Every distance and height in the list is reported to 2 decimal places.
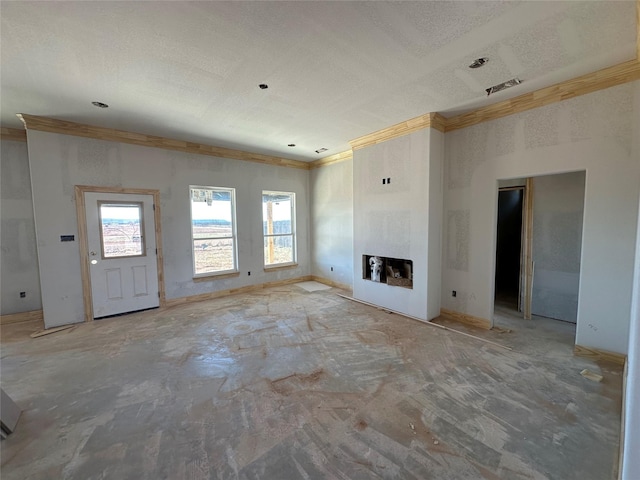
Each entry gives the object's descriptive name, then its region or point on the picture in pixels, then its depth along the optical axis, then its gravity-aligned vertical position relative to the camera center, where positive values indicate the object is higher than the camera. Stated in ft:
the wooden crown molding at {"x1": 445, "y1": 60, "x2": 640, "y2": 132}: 8.45 +4.78
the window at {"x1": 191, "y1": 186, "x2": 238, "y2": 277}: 17.20 -0.40
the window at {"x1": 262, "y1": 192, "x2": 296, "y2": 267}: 20.51 -0.34
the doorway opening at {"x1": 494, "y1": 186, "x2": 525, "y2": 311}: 18.25 -1.61
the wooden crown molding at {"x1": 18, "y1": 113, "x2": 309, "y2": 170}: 12.34 +4.92
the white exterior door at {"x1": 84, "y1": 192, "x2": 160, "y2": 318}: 13.80 -1.48
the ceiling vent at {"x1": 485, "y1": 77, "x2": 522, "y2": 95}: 9.35 +5.03
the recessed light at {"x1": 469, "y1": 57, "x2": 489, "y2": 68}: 8.03 +5.02
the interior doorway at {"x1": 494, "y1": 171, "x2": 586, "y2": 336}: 12.37 -1.39
